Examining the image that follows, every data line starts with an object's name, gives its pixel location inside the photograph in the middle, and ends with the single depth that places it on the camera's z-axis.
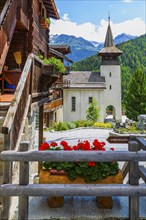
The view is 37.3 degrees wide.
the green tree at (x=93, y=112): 28.84
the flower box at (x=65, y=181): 3.25
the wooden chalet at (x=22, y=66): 3.78
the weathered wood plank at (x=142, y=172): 3.61
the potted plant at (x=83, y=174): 3.25
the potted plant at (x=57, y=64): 10.20
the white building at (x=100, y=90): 32.59
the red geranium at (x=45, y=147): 3.61
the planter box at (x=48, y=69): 7.40
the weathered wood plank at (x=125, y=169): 4.27
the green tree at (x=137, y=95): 31.36
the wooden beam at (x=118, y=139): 3.58
